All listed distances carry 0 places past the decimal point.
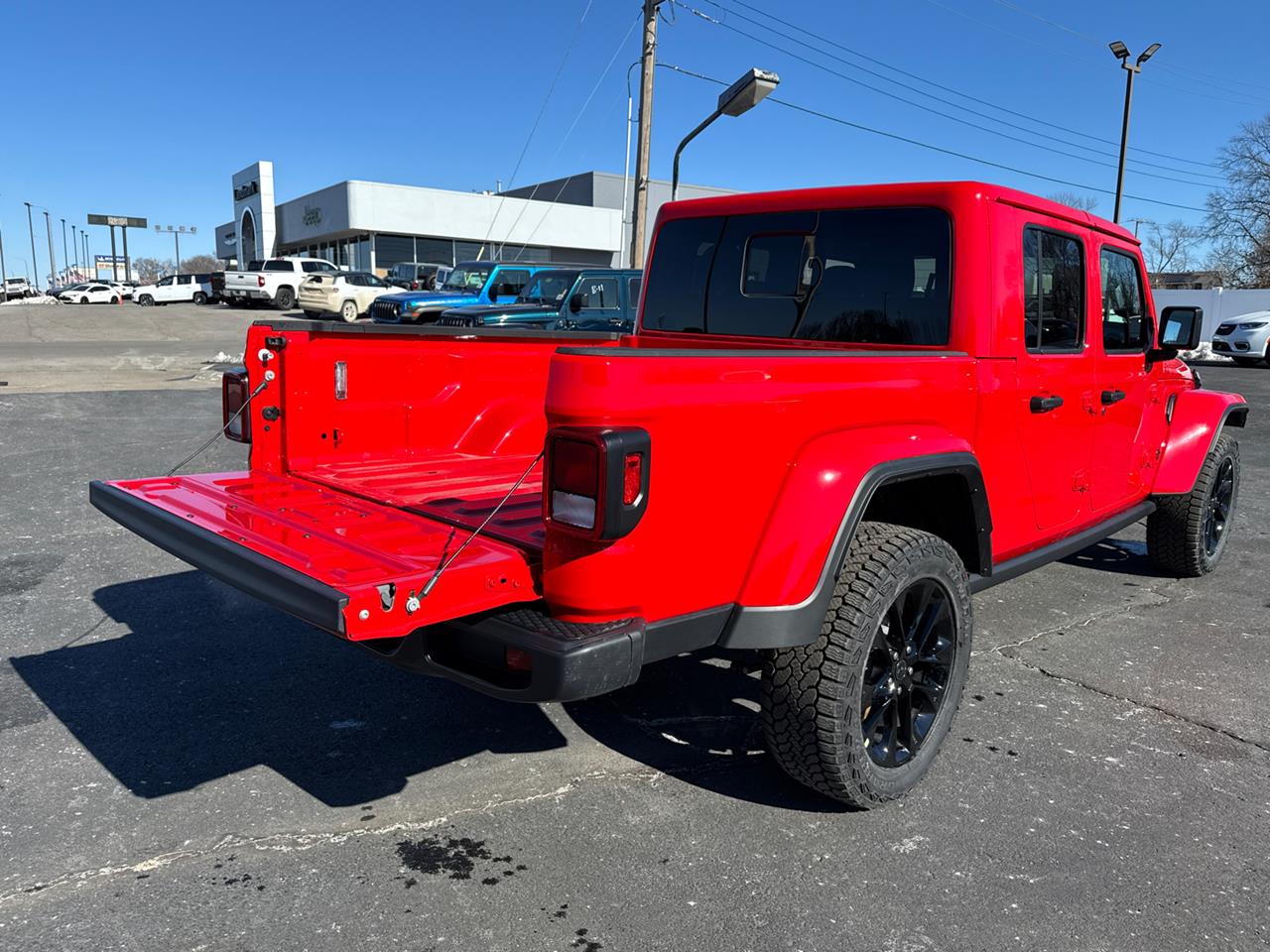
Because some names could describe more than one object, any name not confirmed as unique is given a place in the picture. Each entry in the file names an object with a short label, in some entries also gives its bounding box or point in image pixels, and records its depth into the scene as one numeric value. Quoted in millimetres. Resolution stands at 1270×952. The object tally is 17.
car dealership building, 43562
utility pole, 17484
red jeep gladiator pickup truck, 2406
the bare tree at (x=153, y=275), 184050
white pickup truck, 33656
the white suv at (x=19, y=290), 74312
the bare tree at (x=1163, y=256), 72188
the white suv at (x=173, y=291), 43469
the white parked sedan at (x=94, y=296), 51281
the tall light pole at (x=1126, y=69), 25188
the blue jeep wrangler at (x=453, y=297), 18062
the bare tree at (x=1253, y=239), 49281
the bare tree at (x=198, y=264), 167625
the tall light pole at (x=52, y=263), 108100
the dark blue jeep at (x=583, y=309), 12117
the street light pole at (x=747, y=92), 11984
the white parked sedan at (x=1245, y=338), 21203
